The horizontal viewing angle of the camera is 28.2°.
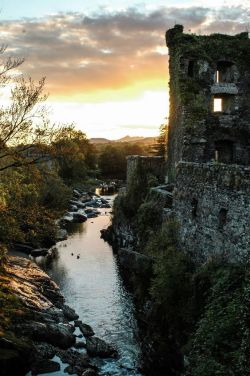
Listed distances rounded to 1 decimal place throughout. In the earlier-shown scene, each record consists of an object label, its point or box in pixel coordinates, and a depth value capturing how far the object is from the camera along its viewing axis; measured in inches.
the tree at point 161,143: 2619.6
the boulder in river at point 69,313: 972.6
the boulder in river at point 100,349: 821.2
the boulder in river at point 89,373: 740.0
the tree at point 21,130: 718.5
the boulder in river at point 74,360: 765.3
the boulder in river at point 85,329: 900.6
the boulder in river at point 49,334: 837.2
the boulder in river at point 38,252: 1528.2
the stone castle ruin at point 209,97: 1165.7
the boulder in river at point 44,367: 762.2
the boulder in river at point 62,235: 1745.8
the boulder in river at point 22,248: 1542.8
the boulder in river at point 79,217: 2165.4
